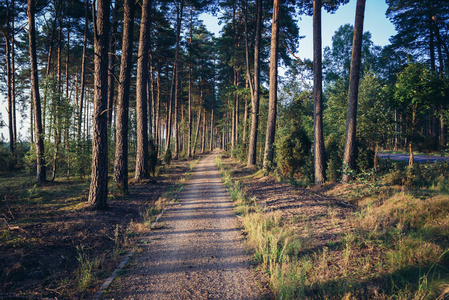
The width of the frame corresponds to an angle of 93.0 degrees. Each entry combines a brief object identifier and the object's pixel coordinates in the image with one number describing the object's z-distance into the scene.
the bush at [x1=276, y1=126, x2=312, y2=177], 13.94
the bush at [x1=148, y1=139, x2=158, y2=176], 15.79
